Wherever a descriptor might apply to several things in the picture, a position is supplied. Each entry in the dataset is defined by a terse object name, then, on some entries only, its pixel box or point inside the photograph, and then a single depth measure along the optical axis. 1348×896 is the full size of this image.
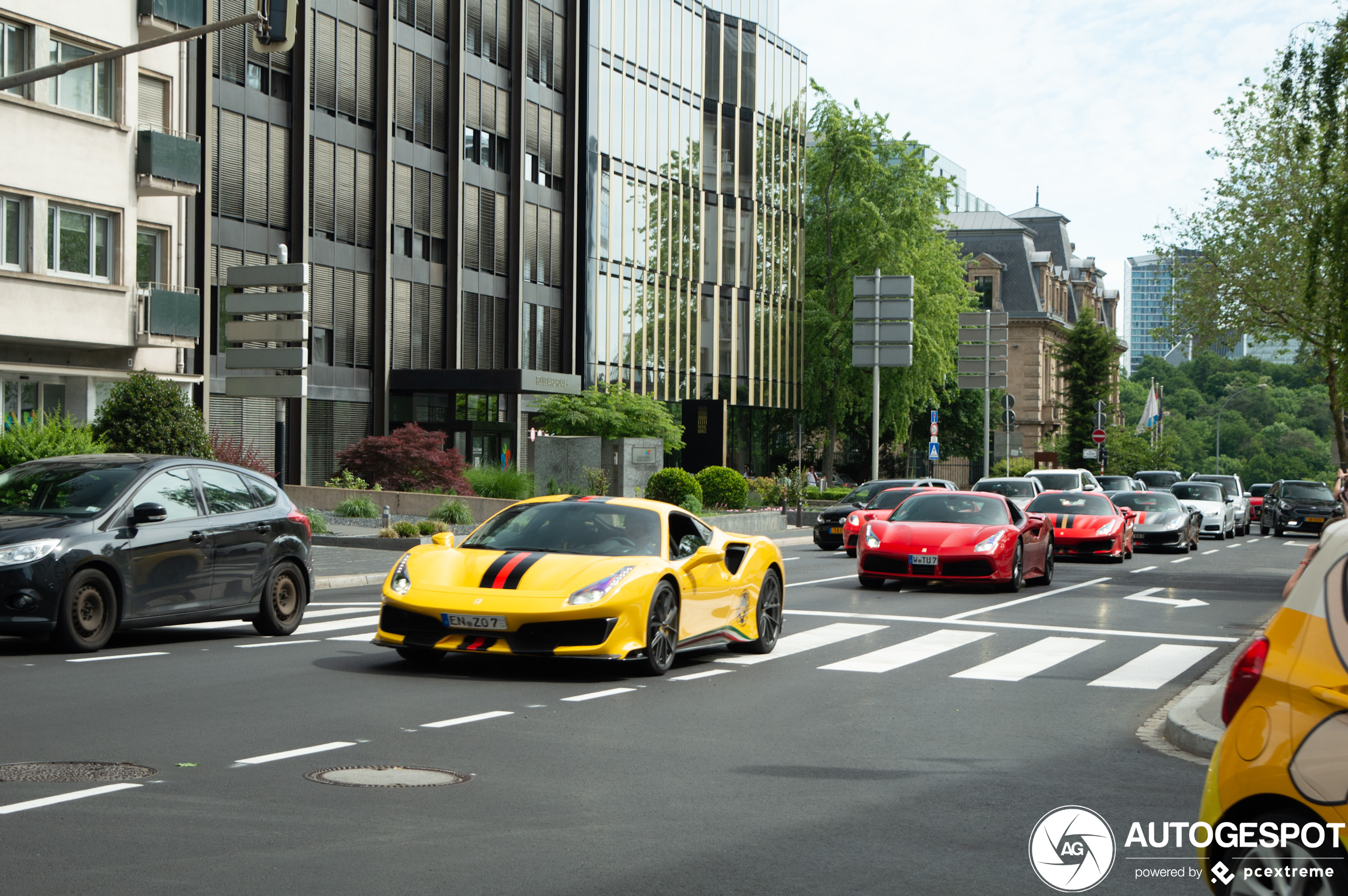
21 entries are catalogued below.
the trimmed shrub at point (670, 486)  37.31
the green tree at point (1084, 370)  85.31
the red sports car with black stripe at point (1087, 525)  29.64
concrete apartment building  29.09
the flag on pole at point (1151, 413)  83.00
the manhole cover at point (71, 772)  7.00
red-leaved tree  38.16
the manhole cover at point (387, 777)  7.18
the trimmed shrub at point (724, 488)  41.56
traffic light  14.59
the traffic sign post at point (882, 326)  43.94
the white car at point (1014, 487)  32.53
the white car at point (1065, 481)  38.41
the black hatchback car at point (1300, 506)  47.78
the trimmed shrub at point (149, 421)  26.22
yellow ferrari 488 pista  10.92
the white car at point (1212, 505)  44.94
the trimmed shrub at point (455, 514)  33.72
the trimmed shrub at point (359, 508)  33.84
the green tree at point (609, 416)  42.09
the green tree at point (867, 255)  66.25
